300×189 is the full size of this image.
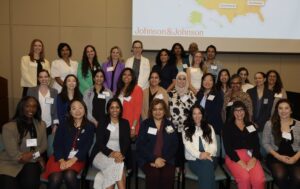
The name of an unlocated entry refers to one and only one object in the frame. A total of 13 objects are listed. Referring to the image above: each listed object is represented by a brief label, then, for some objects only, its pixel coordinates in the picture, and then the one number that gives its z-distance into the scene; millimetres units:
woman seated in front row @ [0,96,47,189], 3275
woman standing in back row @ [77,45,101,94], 4855
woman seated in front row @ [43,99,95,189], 3395
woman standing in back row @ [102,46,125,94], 5012
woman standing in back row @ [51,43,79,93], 5043
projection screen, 6211
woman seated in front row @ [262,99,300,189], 3451
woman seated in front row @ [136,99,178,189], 3451
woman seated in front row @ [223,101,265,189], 3461
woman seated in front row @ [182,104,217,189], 3506
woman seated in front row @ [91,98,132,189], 3475
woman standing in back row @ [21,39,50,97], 5012
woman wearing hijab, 4359
